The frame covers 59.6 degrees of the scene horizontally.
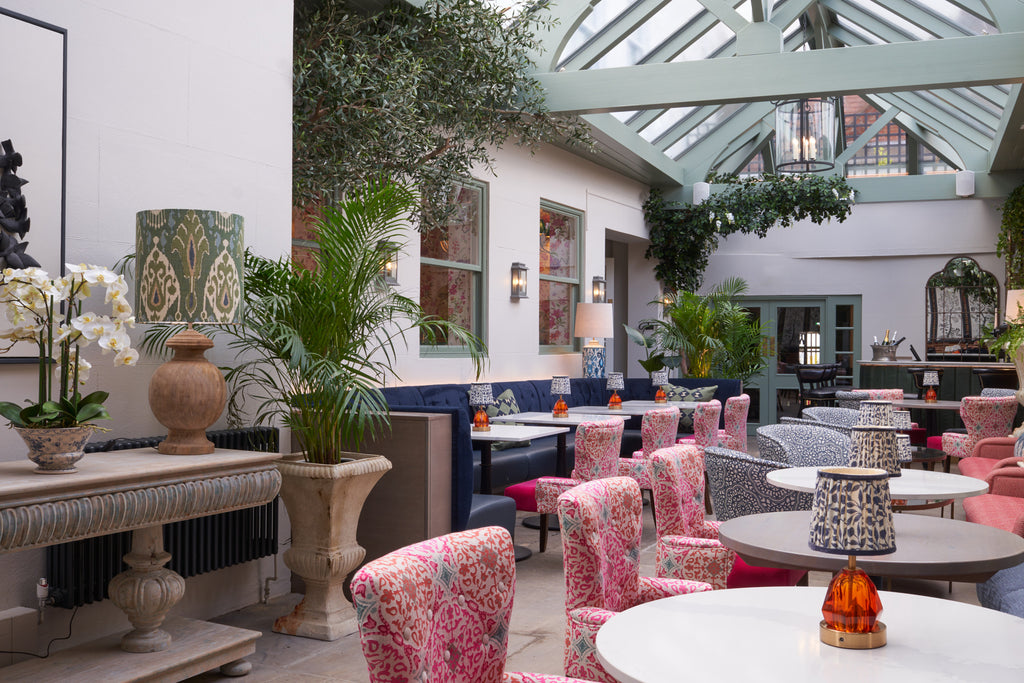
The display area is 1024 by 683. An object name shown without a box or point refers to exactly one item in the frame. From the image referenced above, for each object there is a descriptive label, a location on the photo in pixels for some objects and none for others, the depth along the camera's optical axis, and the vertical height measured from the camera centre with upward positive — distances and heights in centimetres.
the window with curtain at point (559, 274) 945 +93
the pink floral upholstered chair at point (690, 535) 307 -64
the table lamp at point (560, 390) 670 -23
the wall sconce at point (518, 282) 862 +74
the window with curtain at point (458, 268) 747 +78
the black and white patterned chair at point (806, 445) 486 -47
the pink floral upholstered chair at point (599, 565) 221 -55
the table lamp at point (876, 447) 288 -28
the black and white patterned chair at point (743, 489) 375 -55
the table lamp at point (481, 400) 551 -26
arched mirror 1171 +70
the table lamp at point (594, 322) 923 +39
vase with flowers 277 +5
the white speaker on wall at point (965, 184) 1131 +227
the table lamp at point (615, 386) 739 -22
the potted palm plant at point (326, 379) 380 -9
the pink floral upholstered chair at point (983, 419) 748 -47
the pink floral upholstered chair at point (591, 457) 491 -54
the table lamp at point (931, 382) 875 -19
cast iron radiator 326 -78
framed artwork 318 +82
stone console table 258 -51
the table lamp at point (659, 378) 921 -19
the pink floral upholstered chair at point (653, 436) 565 -48
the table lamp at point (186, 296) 329 +22
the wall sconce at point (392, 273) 659 +64
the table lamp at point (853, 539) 158 -32
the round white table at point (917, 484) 322 -47
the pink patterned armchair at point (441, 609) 148 -46
